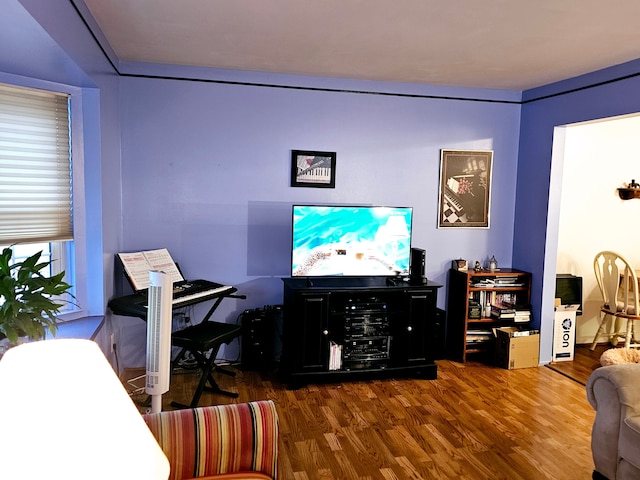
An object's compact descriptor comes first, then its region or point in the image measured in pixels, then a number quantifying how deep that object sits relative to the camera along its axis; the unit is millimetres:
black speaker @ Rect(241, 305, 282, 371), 4137
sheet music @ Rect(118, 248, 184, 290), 3637
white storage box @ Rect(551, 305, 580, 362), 4656
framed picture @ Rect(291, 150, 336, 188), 4340
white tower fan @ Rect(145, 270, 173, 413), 2445
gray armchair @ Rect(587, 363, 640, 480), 2357
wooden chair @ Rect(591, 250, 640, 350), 4531
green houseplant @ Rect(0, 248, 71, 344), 1991
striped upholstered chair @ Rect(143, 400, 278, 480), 1708
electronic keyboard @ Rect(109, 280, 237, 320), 3316
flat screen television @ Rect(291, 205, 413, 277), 4027
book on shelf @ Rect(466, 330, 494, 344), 4594
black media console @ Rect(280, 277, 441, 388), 3896
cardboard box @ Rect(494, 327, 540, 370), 4414
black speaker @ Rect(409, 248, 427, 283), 4195
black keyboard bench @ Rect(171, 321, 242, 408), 3348
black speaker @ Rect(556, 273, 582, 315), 4906
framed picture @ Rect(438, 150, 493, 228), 4672
